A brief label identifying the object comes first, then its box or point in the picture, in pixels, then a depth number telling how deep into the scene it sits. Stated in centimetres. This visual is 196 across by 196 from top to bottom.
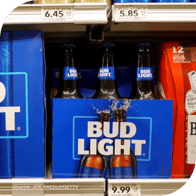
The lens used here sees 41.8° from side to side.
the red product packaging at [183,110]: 42
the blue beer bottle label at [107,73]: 43
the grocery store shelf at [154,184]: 40
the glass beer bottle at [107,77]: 43
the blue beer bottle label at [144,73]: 43
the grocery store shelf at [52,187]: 39
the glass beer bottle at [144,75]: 43
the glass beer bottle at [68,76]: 43
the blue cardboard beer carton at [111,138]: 39
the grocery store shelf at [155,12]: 37
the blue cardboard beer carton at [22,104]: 39
